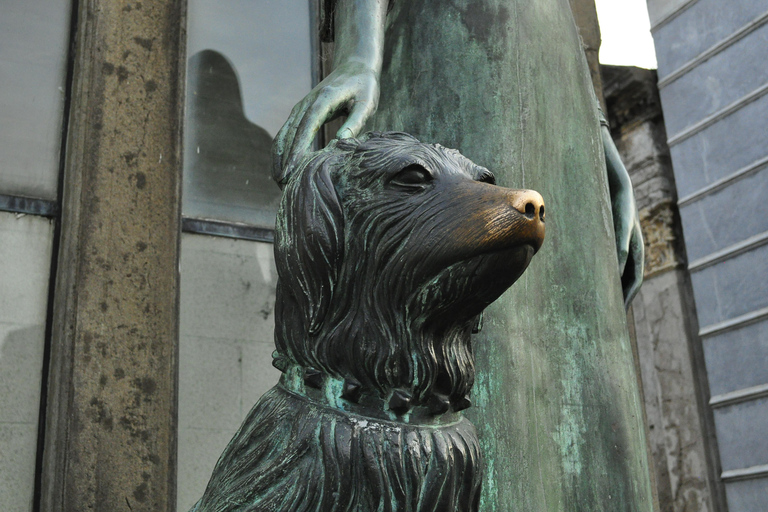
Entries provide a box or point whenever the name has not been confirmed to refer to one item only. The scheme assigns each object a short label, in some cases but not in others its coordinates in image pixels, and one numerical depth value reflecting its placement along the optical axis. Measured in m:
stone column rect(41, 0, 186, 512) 2.76
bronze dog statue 1.66
